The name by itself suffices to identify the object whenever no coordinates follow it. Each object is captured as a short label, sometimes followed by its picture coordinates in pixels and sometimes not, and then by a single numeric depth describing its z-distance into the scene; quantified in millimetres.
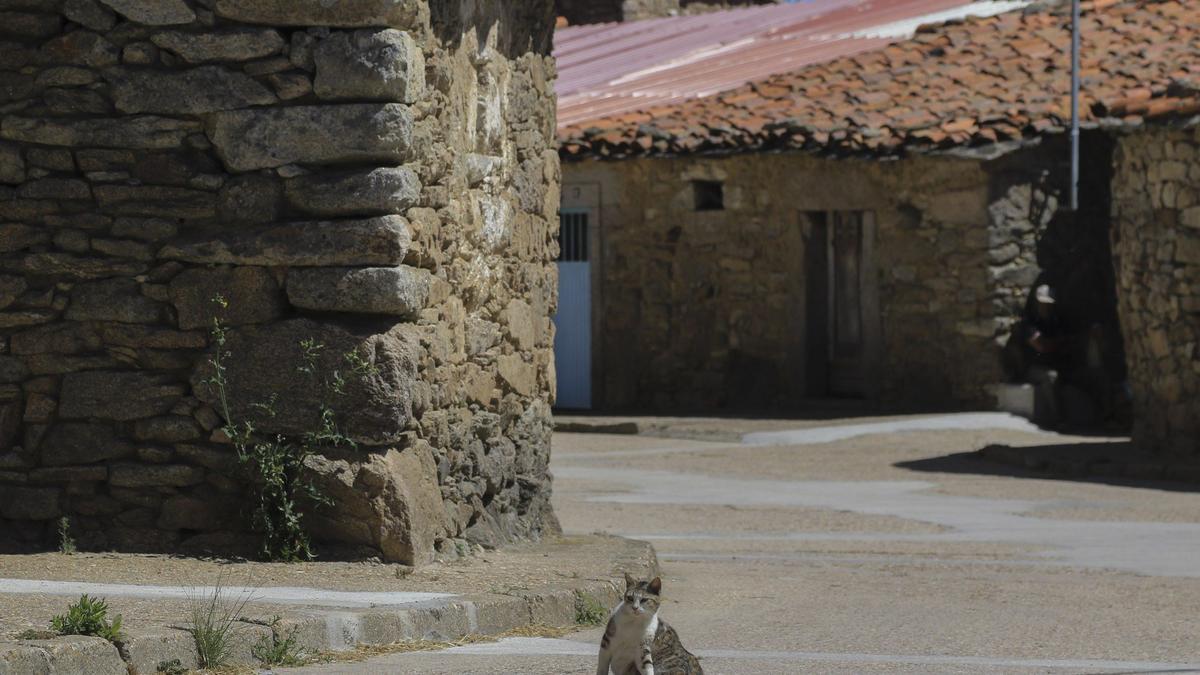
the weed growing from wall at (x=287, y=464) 16109
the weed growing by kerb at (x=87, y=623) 11906
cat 11812
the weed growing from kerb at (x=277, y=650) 12759
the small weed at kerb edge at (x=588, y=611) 15773
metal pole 38969
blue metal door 45656
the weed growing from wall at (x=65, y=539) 16391
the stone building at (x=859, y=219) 40562
